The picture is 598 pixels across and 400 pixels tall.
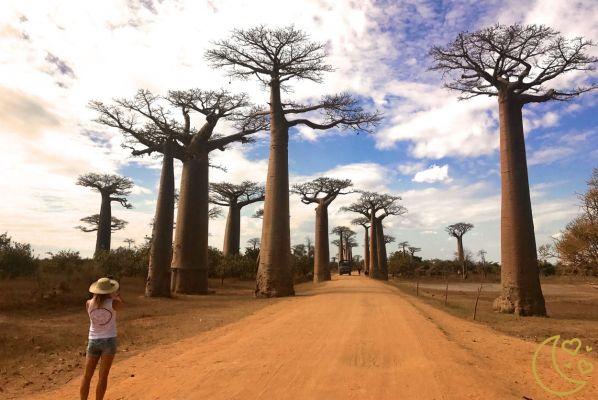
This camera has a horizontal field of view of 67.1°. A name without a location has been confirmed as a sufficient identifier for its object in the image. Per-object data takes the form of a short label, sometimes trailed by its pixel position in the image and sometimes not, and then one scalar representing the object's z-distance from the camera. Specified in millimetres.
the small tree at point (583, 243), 16047
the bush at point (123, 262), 19783
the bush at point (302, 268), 32469
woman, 4074
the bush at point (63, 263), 18325
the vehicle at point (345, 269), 47938
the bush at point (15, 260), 15961
